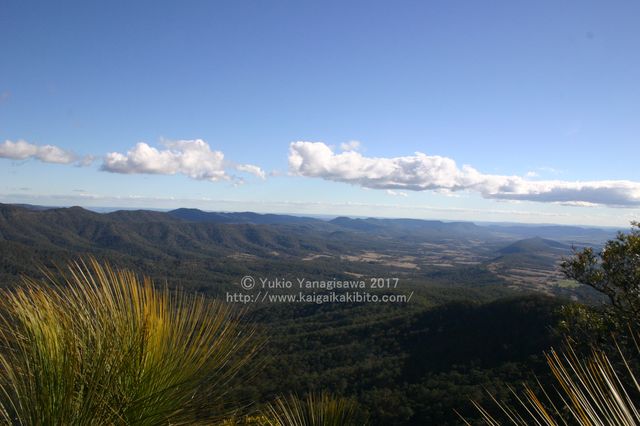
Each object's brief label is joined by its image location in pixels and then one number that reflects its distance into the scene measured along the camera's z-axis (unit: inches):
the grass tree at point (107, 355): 91.5
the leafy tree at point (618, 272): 277.4
